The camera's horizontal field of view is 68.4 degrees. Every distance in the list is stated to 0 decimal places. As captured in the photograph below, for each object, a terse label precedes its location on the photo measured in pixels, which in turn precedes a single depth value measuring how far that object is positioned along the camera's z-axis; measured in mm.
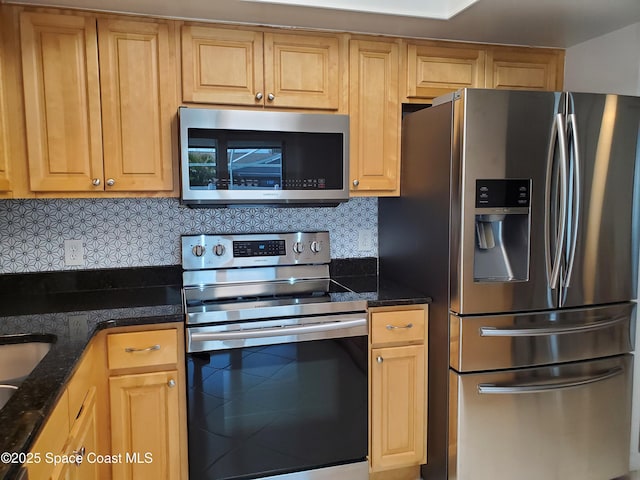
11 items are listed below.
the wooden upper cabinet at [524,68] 2420
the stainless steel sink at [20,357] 1603
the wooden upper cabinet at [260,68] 2061
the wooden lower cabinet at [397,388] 2102
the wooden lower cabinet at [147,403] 1798
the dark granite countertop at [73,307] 1070
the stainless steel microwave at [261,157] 1983
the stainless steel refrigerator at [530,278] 1913
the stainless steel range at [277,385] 1881
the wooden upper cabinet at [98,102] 1918
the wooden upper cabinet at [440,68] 2318
